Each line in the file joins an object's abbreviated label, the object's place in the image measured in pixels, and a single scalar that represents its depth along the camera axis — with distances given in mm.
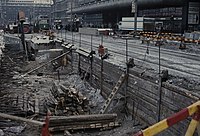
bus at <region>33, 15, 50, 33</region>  73350
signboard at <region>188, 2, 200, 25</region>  45875
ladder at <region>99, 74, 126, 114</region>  14070
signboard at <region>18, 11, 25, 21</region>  35450
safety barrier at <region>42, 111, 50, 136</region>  7157
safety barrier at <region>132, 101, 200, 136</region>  5152
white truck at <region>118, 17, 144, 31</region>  52456
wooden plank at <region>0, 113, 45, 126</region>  7574
